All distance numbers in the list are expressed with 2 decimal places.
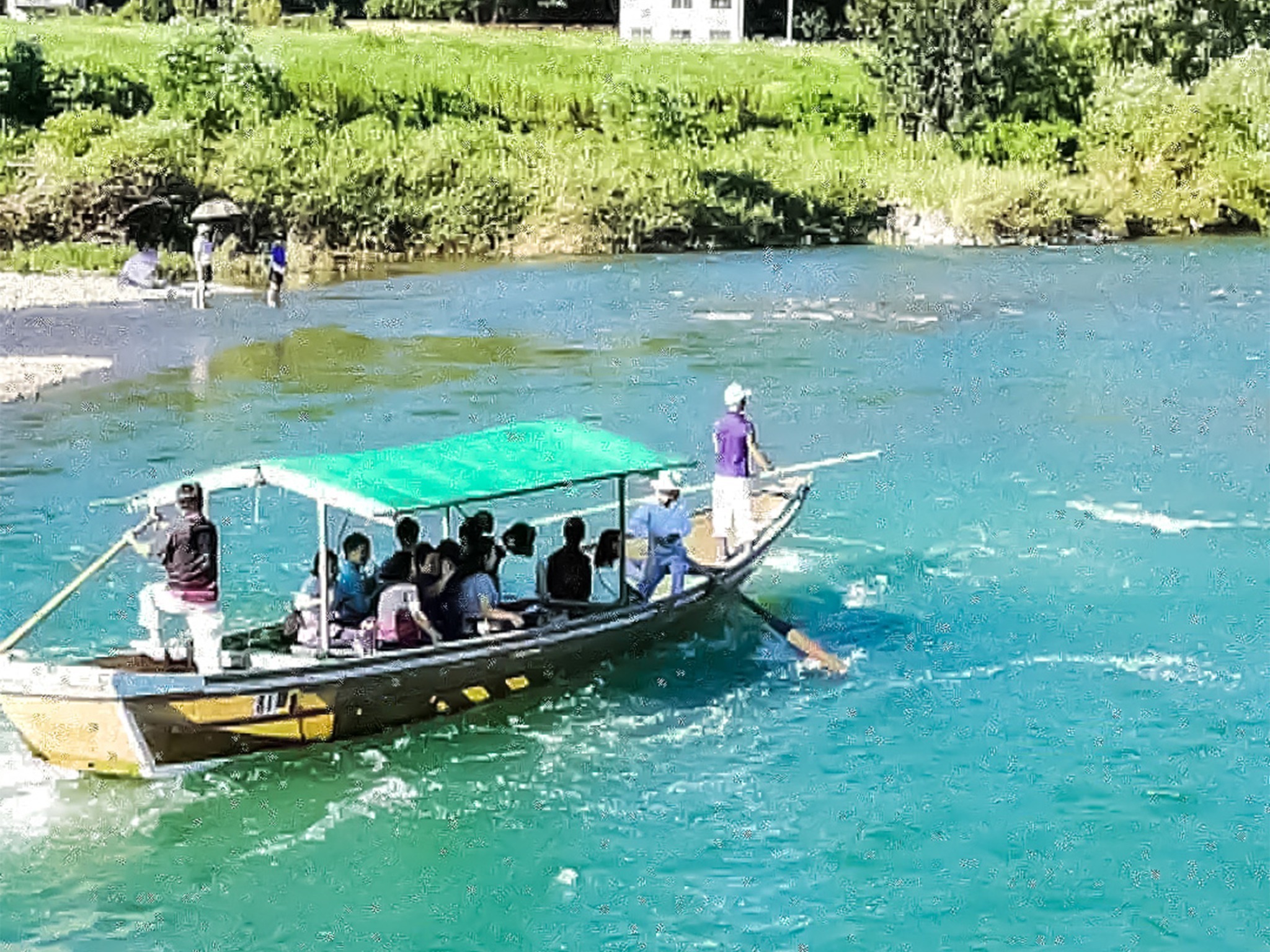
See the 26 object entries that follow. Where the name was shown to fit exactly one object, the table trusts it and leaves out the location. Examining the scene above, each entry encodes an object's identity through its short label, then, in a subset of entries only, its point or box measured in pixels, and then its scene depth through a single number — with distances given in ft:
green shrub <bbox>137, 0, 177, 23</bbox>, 286.46
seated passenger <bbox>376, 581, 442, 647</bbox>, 49.88
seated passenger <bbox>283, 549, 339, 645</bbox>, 50.83
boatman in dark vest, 48.06
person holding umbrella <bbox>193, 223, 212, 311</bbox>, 138.72
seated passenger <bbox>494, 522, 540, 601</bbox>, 56.18
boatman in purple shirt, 63.16
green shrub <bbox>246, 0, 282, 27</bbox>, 281.74
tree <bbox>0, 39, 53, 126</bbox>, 197.98
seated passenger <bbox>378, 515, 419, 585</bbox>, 51.37
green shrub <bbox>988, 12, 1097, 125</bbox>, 229.45
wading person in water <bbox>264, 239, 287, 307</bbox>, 139.33
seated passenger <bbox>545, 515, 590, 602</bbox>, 55.72
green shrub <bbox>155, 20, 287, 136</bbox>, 202.28
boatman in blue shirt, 57.41
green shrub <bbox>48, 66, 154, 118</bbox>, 201.46
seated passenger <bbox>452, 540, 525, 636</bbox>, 52.13
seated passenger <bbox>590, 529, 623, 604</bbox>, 57.57
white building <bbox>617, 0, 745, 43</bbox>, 322.14
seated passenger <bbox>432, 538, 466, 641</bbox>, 51.67
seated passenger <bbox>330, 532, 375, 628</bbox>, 51.72
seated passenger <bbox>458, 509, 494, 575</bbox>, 52.80
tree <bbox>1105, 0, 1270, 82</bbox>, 220.64
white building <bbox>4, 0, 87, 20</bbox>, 313.32
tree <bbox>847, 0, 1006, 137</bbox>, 225.97
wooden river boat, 45.21
